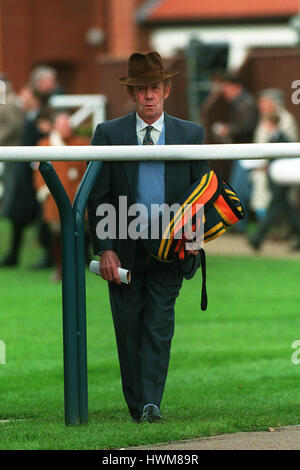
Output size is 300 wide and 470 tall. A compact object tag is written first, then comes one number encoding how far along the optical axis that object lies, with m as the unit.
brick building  37.94
